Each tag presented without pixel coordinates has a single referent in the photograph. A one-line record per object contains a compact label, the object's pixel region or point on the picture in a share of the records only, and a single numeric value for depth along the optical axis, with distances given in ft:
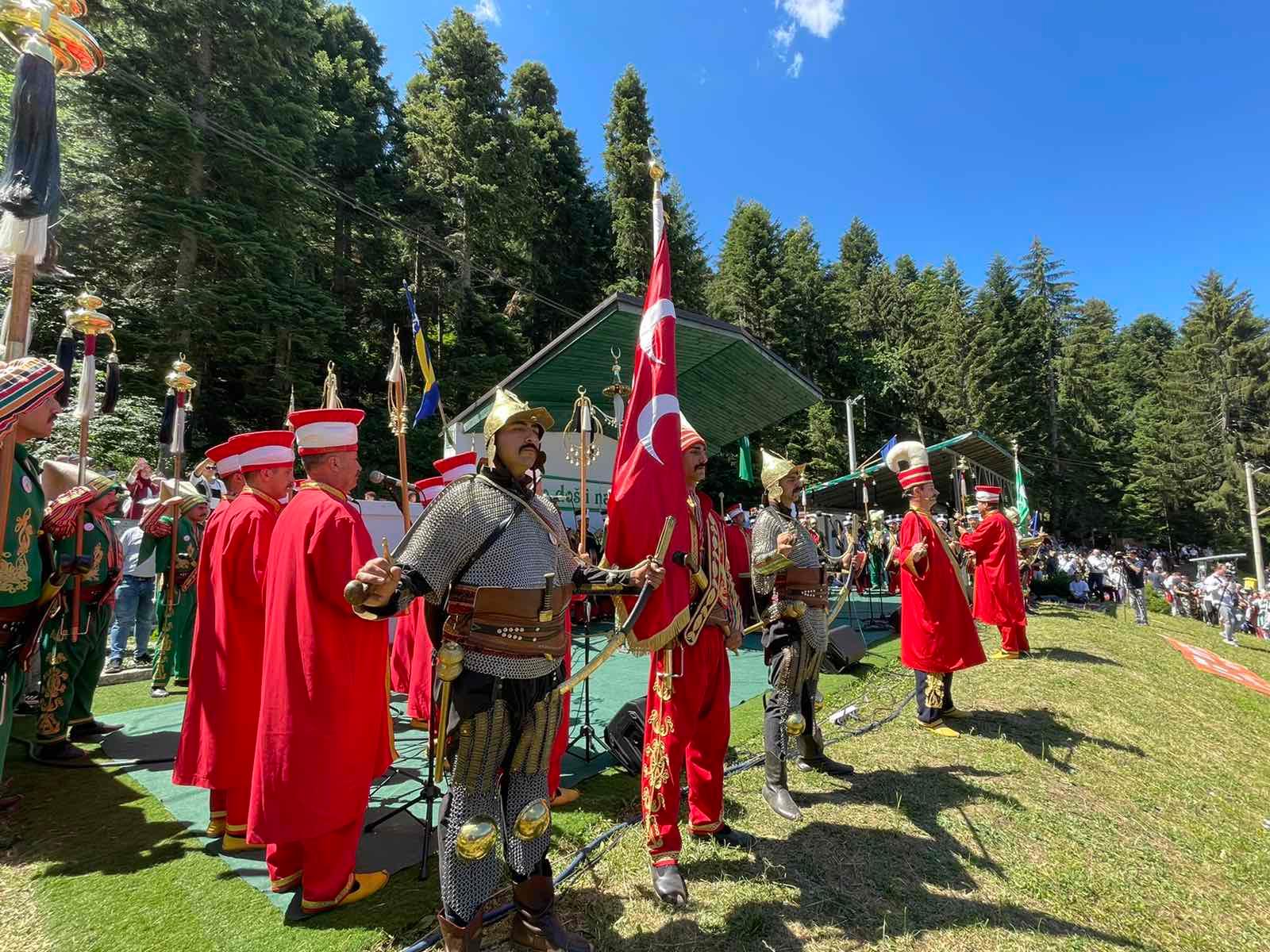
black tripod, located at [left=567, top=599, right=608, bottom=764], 15.53
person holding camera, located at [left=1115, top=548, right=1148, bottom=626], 48.08
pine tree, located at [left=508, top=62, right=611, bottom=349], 96.37
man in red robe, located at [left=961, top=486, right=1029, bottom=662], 27.63
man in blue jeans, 22.98
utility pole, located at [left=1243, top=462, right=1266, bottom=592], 76.11
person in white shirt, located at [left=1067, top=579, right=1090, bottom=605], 58.44
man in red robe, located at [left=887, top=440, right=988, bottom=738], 18.16
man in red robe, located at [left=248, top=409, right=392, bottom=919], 8.41
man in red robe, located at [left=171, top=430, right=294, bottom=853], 11.00
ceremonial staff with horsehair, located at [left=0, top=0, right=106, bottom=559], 8.34
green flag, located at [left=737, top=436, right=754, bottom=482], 53.26
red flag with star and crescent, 9.53
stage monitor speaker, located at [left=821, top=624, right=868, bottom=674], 25.46
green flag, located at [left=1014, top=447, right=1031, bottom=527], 45.85
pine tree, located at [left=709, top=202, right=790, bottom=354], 113.50
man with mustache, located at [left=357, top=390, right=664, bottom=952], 7.50
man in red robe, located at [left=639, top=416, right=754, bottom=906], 9.82
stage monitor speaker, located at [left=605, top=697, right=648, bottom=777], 14.20
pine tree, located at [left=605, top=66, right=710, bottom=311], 94.63
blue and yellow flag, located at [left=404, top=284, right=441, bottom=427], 14.43
